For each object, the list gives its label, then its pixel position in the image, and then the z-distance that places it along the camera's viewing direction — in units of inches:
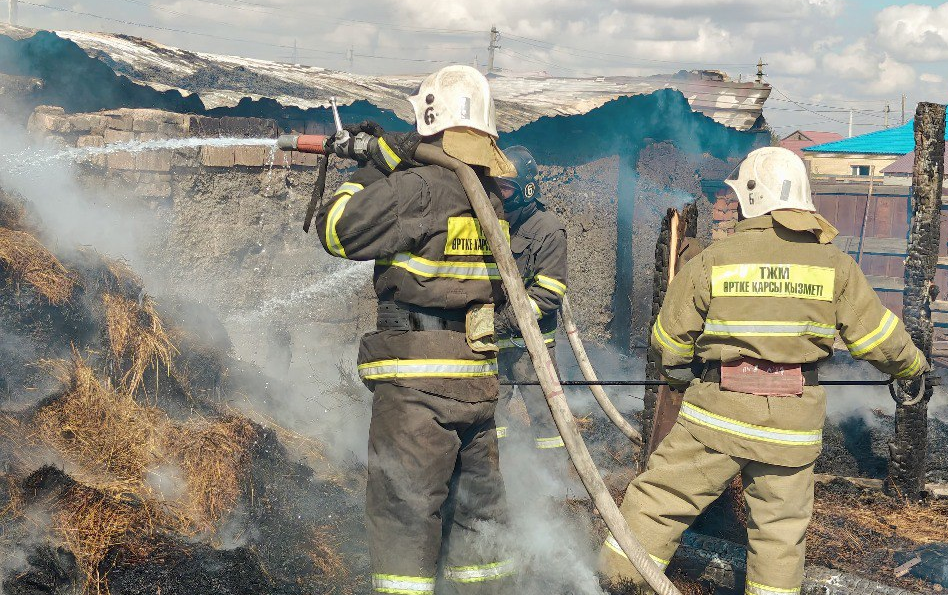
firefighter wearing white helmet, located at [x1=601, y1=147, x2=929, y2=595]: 134.5
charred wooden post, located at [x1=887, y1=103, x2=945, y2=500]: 216.4
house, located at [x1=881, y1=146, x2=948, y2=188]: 804.6
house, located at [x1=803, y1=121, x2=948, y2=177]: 1004.6
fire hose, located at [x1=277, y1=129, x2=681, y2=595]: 121.5
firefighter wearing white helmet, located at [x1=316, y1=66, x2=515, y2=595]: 120.0
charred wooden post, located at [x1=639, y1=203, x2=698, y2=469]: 187.3
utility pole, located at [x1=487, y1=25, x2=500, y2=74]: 1774.1
